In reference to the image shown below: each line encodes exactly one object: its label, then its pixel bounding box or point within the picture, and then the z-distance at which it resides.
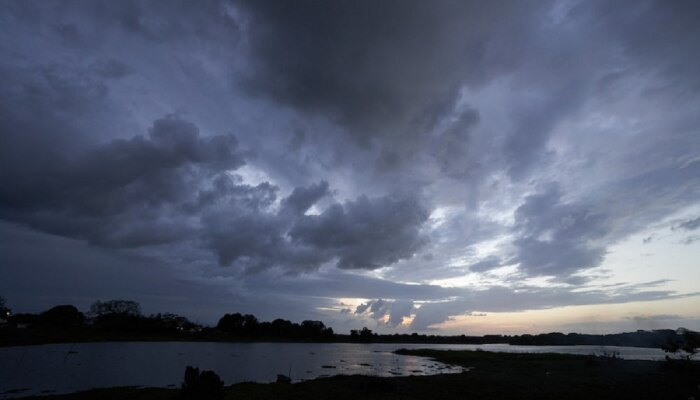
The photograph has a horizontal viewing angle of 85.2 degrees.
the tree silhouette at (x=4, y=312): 164.88
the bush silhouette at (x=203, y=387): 29.13
